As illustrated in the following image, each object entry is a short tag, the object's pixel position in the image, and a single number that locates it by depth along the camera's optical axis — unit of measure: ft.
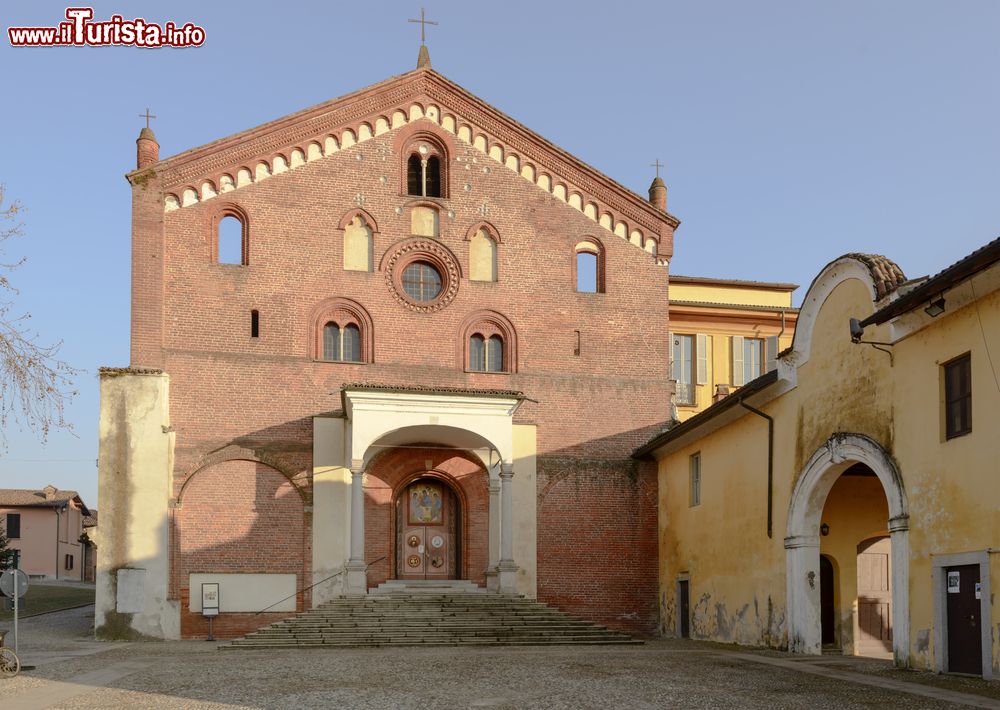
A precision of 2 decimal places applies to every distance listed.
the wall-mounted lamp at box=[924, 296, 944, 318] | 48.96
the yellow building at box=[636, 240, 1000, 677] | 47.44
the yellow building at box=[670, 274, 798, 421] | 107.14
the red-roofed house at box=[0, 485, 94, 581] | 217.56
